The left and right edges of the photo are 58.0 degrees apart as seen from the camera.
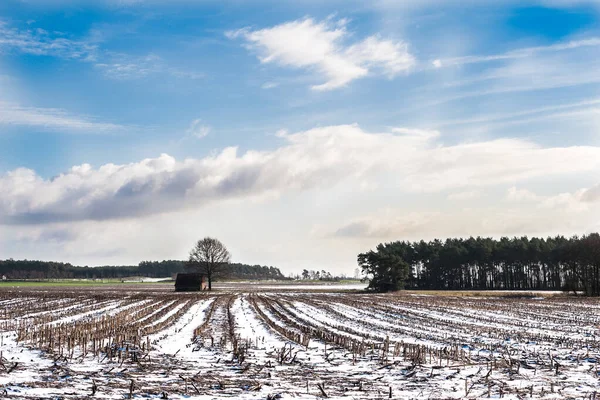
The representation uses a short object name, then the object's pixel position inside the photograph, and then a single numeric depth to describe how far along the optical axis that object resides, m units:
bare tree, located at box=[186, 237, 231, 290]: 106.16
